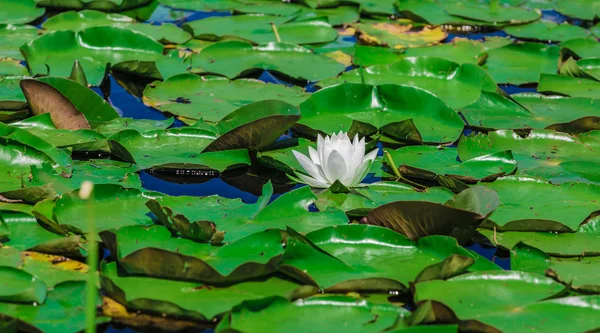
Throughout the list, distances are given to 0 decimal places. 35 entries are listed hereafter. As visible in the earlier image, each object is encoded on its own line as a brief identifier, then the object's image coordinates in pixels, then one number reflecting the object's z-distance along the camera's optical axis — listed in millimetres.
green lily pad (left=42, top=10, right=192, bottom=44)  8929
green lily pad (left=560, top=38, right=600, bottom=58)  8781
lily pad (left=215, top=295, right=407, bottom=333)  3912
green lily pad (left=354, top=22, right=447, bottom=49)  9133
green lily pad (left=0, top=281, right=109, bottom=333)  3863
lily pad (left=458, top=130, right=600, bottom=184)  5886
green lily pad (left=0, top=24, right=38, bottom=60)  8148
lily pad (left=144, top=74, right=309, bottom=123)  6914
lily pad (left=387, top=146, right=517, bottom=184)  5696
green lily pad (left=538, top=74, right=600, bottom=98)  7637
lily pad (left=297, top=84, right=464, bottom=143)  6594
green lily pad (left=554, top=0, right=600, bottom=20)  10367
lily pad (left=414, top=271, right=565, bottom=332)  4137
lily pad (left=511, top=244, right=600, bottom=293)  4500
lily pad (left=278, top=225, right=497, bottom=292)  4344
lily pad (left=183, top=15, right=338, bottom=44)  9062
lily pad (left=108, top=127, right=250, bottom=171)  5750
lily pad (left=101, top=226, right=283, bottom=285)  4215
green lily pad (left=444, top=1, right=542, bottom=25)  10000
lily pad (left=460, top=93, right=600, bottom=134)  6832
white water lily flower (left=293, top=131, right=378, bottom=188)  5312
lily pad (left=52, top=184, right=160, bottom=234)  4781
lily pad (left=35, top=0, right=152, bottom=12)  9727
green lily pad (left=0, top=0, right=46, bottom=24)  9266
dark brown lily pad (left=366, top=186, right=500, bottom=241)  4672
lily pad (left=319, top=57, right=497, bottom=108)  7484
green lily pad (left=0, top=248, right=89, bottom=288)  4187
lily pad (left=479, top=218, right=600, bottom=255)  4828
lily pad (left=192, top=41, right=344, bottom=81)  7922
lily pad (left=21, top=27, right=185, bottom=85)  7648
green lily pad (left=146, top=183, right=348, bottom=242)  4906
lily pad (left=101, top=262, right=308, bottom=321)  4027
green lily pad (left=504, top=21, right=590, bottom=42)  9508
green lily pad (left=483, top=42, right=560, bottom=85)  8172
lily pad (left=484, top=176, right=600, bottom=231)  5133
